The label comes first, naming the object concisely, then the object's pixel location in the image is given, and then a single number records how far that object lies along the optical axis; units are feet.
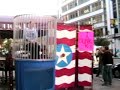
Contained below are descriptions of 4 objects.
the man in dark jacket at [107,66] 19.20
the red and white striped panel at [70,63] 13.24
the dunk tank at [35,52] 9.96
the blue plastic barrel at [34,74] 9.91
